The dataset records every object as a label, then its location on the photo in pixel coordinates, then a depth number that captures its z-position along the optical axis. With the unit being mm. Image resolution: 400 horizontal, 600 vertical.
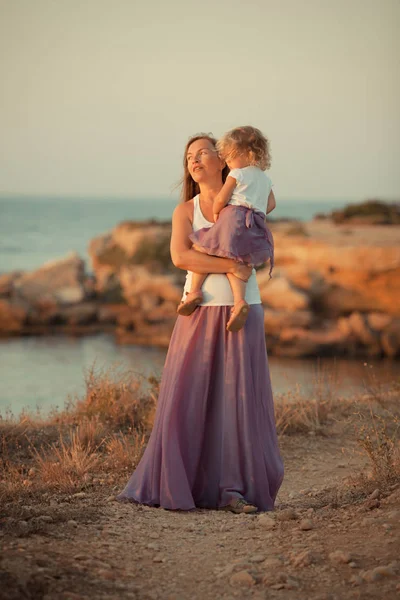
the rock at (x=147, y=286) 28156
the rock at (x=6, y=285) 29047
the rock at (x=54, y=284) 29192
